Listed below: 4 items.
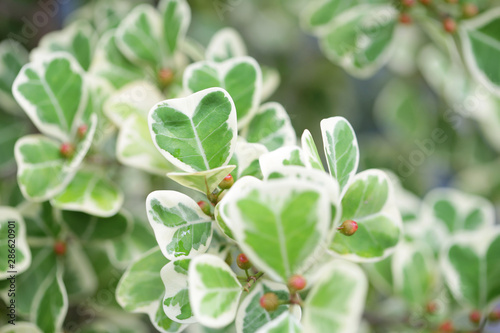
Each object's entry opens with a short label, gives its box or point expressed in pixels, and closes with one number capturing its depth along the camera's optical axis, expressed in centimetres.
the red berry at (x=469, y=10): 50
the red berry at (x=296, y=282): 38
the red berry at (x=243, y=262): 41
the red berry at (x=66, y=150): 46
